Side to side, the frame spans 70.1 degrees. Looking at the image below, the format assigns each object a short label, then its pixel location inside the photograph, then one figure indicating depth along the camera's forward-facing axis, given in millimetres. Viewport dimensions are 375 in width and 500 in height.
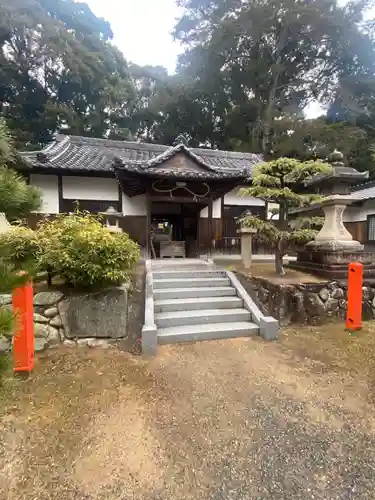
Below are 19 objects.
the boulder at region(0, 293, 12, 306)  3848
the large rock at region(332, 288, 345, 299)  5609
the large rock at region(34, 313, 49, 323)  4133
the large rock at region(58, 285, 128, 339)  4230
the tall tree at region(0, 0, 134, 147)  20500
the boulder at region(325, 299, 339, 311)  5520
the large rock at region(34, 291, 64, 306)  4160
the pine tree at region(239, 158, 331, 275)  6031
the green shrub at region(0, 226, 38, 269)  3889
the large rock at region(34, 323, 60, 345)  4079
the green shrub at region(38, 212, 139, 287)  4078
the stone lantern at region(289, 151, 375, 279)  6297
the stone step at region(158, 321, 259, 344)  4344
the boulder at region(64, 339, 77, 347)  4223
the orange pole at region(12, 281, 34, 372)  3217
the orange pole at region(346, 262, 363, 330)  4859
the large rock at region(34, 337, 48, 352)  4020
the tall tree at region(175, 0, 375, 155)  20906
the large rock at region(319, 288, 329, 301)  5535
